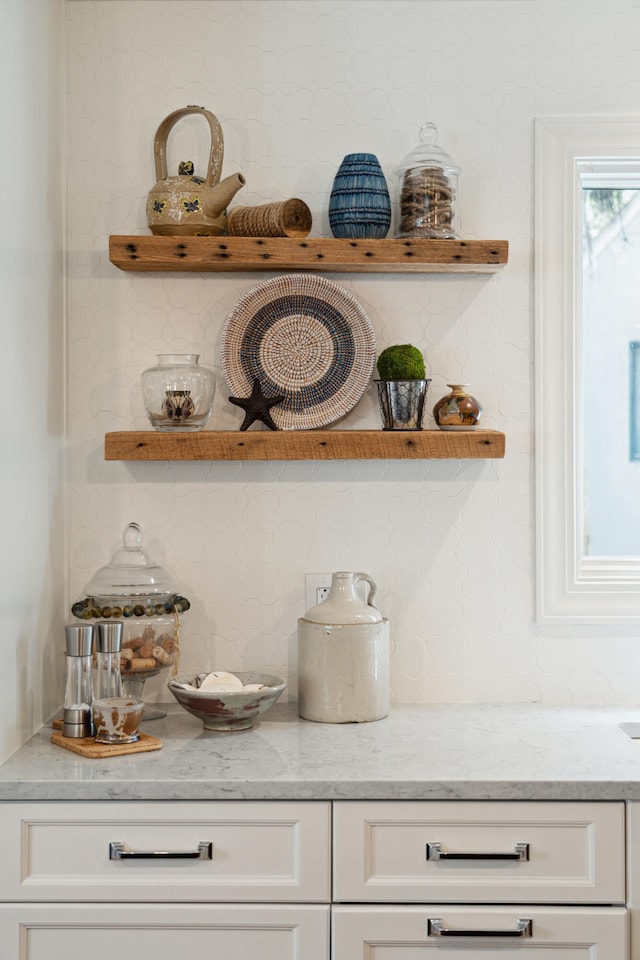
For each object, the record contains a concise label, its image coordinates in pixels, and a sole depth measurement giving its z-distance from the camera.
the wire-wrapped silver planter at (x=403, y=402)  2.11
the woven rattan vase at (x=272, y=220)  2.12
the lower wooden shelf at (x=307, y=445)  2.07
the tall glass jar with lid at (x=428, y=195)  2.13
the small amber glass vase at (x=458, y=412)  2.13
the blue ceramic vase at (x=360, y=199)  2.13
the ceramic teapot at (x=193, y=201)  2.11
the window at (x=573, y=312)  2.27
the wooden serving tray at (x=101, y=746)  1.82
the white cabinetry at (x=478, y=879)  1.70
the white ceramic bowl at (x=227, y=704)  1.92
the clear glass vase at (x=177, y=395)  2.08
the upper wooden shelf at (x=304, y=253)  2.09
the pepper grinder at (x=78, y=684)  1.91
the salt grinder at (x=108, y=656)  1.94
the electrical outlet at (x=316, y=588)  2.27
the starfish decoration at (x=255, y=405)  2.11
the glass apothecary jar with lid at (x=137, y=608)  2.05
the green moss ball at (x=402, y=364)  2.10
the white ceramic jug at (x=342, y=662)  2.03
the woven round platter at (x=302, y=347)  2.19
